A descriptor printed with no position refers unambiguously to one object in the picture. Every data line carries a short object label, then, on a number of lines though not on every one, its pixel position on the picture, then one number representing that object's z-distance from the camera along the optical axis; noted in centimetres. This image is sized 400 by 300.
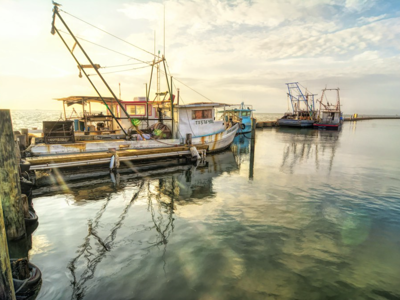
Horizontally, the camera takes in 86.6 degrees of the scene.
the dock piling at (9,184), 493
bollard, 1678
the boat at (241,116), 3844
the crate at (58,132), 1338
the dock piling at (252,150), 1407
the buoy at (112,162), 1283
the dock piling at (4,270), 305
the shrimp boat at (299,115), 5009
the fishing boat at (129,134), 1246
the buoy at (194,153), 1628
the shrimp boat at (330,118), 4847
